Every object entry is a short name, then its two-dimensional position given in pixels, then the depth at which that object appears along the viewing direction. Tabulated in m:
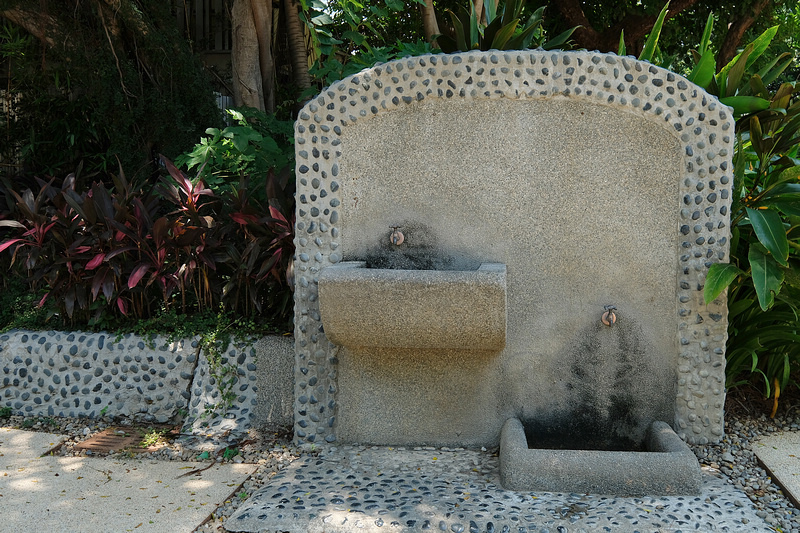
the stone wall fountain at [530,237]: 3.44
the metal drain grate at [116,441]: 3.84
